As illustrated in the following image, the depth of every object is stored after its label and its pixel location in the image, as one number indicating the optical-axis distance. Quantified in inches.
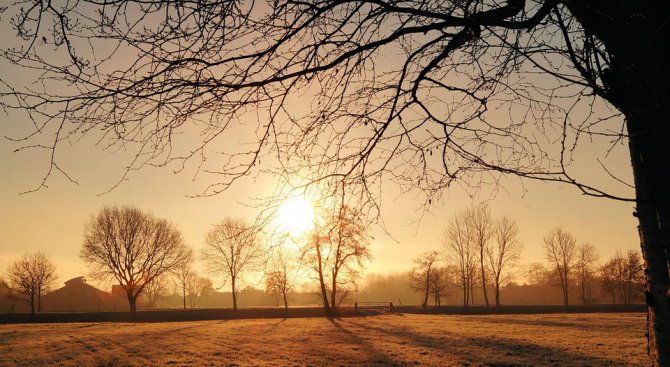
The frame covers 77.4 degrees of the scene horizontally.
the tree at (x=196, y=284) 3481.8
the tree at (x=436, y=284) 2333.9
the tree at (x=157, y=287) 2580.5
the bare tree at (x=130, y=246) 1797.5
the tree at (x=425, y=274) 2308.1
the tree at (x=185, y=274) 1967.3
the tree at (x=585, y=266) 2388.0
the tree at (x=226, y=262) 1911.9
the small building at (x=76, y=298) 2704.2
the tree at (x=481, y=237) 2218.6
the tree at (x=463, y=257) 2250.1
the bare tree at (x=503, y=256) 2198.6
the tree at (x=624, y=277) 2052.2
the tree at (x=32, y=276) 2043.6
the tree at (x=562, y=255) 2351.1
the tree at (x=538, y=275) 3617.1
